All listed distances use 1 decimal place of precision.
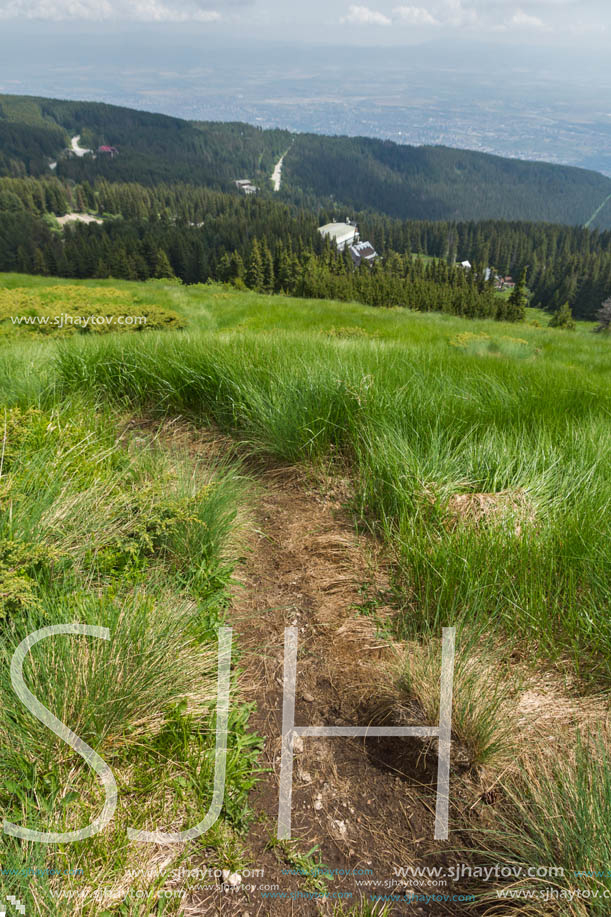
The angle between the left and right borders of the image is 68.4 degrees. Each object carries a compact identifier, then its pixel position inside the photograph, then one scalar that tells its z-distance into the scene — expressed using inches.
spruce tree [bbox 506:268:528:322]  3154.5
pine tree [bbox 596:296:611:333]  3430.1
